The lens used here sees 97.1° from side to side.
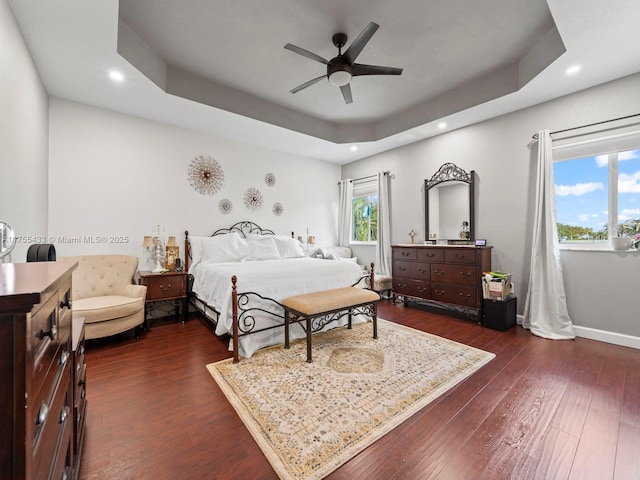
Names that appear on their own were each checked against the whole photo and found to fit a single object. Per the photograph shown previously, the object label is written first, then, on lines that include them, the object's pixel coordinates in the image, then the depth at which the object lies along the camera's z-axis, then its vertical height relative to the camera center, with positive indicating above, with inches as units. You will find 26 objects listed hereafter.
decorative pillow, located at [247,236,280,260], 169.6 -5.9
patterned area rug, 63.0 -45.0
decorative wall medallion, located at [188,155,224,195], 171.5 +40.2
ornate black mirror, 166.2 +20.9
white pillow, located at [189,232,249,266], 157.6 -5.4
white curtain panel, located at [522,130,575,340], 128.3 -14.1
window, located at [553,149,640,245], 118.0 +18.0
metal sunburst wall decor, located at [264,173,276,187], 202.8 +43.4
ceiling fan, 101.0 +64.6
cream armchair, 110.9 -25.2
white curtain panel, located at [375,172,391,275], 210.2 +8.5
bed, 109.0 -18.2
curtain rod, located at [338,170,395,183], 211.3 +49.3
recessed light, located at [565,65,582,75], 110.8 +66.7
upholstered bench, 102.9 -25.7
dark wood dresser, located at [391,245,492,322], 147.6 -20.7
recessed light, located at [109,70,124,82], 112.4 +66.9
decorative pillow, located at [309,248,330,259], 188.7 -10.1
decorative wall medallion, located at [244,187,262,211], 193.3 +28.4
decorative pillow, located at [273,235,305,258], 183.3 -5.3
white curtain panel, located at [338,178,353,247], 239.6 +23.5
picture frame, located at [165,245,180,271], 152.6 -8.9
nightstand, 138.7 -24.4
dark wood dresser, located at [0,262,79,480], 22.3 -12.3
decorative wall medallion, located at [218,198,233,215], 181.6 +22.0
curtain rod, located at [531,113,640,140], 114.7 +49.4
